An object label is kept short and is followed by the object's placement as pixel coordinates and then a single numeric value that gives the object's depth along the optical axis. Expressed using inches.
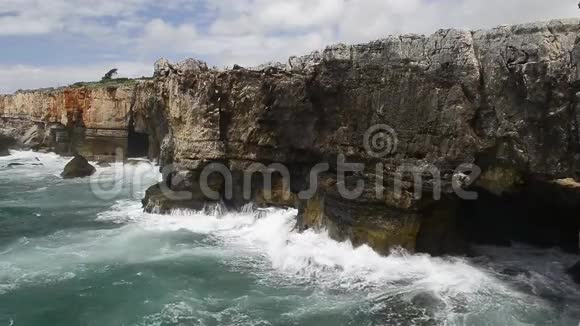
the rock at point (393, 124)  600.4
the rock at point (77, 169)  1713.8
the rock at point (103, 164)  1883.6
